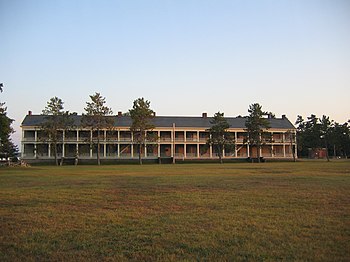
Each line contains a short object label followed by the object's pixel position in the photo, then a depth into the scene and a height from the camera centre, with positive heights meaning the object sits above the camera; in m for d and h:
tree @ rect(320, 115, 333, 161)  77.88 +5.03
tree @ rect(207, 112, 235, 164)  66.75 +3.30
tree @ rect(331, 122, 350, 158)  81.79 +3.09
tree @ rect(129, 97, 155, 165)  62.16 +6.35
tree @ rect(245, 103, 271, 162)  67.75 +5.11
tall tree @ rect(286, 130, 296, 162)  75.01 +3.07
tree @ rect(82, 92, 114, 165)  60.41 +6.76
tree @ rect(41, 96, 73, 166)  60.97 +6.00
